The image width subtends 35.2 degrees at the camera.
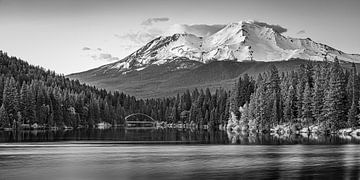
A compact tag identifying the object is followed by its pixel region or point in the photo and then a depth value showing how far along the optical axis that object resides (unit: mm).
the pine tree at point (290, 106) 149125
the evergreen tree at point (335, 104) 130750
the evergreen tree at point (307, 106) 141750
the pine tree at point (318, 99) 137125
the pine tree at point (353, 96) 127319
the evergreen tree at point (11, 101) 166125
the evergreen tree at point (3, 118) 157125
